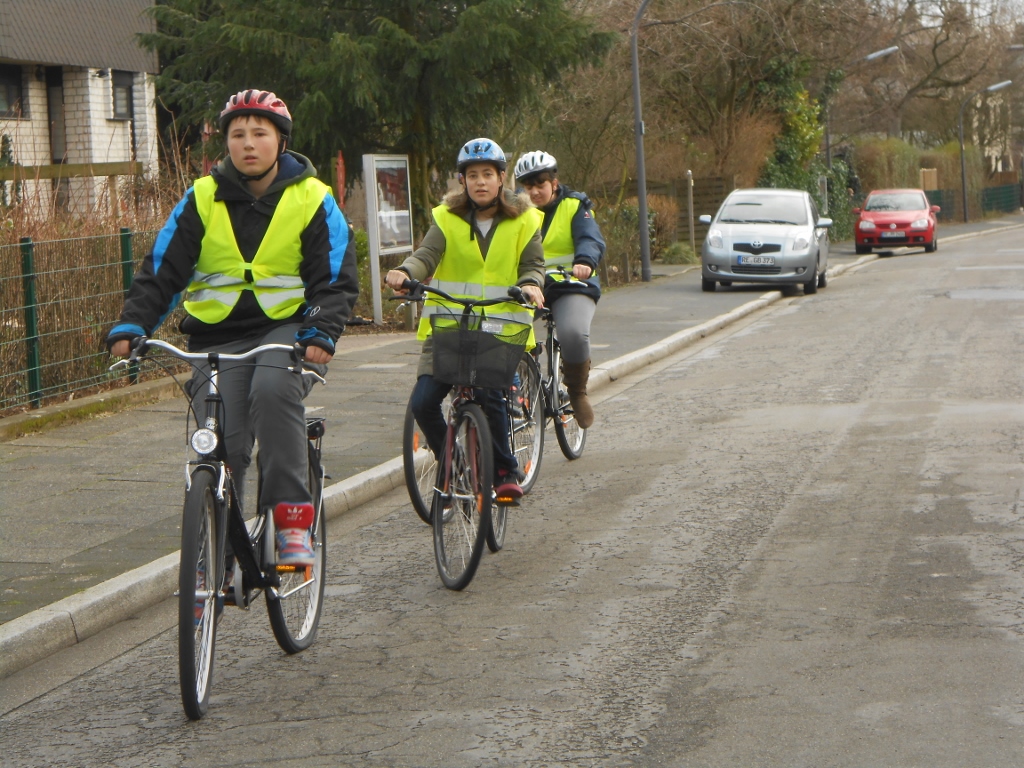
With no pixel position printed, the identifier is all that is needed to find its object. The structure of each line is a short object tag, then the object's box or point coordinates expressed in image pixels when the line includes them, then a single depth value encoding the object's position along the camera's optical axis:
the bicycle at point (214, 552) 4.41
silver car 23.59
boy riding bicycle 4.85
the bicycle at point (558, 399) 8.73
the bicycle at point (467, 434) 6.02
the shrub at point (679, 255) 31.03
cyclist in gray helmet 8.45
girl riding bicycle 6.49
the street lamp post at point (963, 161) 58.03
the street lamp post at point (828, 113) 40.07
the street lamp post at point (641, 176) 24.76
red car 37.66
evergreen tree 16.00
